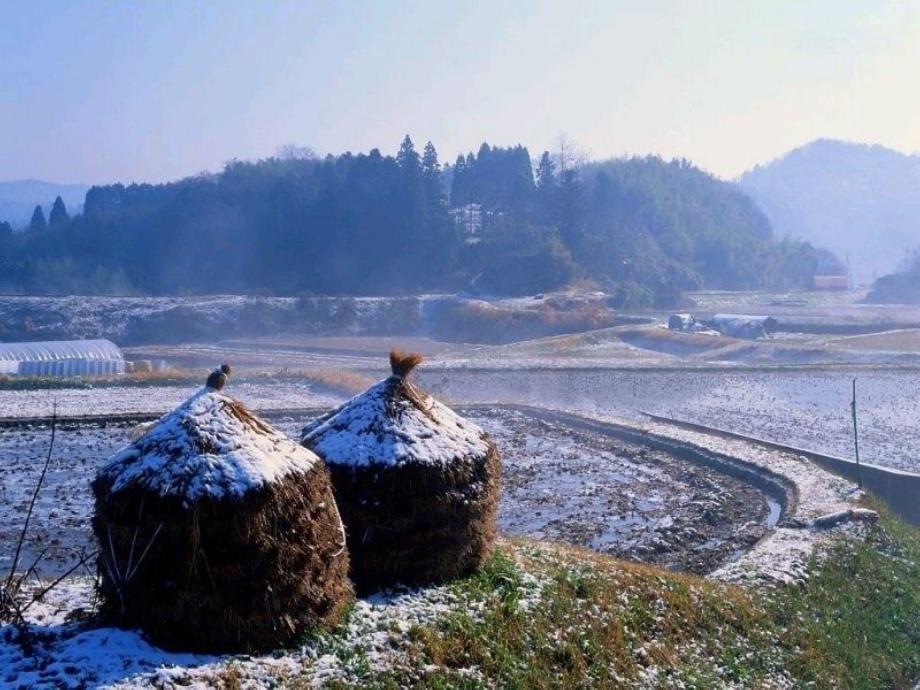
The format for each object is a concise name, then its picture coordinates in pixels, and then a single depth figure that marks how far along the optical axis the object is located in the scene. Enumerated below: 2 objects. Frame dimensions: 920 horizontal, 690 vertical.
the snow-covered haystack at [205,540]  7.77
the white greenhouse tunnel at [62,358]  44.81
